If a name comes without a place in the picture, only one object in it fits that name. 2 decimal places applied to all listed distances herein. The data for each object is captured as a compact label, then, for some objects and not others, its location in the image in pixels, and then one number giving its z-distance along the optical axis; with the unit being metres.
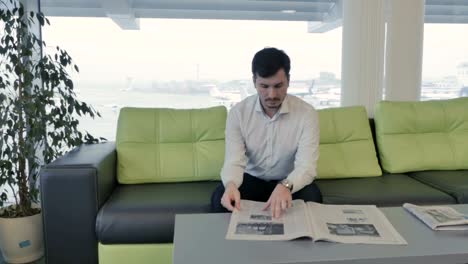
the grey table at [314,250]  1.08
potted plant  2.23
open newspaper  1.20
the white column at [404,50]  3.07
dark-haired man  1.70
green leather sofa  1.88
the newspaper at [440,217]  1.30
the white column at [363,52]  3.02
